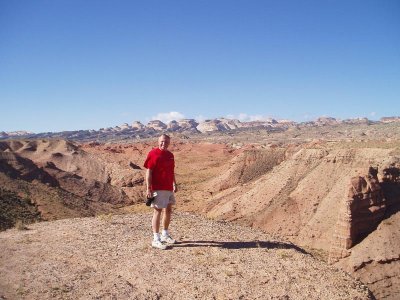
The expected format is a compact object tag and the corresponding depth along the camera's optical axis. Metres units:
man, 8.36
